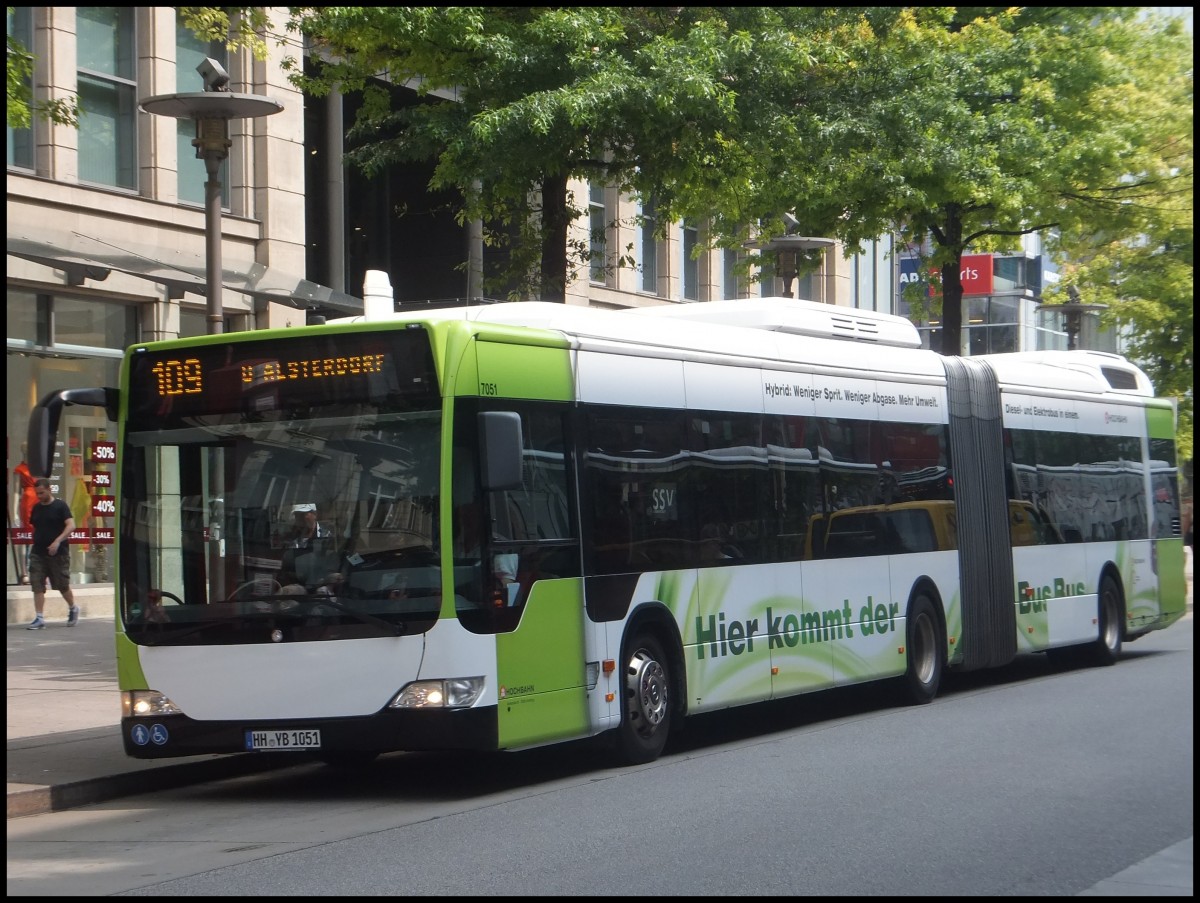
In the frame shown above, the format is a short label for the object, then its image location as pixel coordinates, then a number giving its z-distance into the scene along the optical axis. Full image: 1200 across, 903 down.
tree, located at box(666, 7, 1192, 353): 19.77
